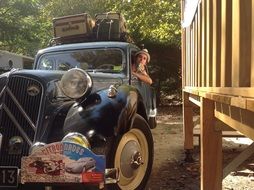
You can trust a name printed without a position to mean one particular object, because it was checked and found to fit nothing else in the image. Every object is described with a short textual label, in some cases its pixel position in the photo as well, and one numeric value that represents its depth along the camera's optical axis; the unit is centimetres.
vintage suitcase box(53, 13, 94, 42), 405
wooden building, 119
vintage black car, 223
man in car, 371
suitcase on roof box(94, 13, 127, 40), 412
